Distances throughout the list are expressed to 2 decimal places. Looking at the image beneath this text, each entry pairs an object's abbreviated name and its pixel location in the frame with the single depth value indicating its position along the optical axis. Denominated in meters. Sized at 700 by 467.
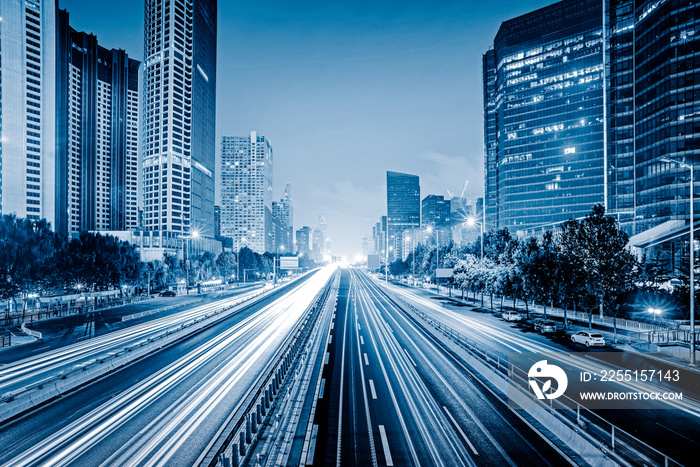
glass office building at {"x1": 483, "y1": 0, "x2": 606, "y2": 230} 113.88
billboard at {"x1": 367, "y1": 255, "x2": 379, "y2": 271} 95.72
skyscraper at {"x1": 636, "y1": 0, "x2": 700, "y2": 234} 63.00
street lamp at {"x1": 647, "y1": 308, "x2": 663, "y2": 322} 37.96
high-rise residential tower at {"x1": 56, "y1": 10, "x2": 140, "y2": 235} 149.00
